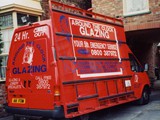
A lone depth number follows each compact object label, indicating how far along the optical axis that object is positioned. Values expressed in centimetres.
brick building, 1300
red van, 688
